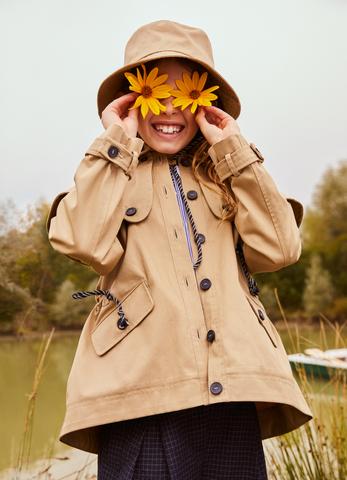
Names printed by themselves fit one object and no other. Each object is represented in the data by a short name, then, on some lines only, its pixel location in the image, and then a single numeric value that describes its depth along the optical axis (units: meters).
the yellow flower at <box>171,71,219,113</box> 1.22
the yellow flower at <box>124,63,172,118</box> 1.21
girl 1.04
